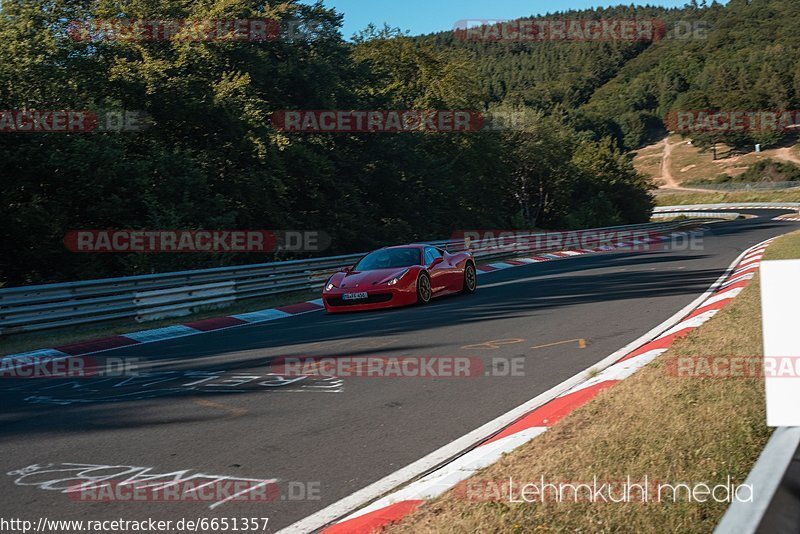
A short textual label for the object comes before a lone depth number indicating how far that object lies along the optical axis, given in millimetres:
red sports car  15133
